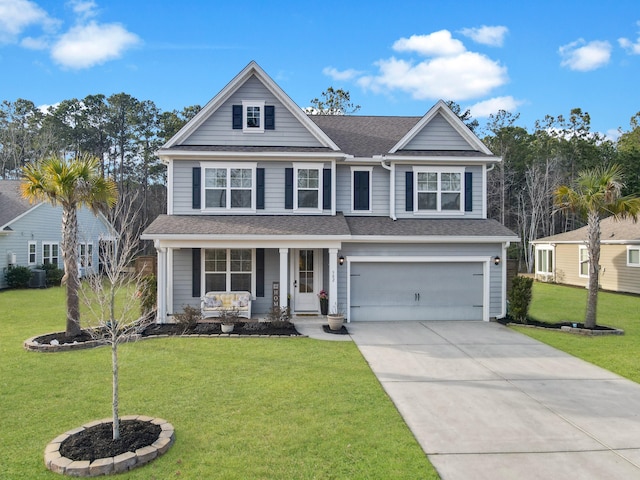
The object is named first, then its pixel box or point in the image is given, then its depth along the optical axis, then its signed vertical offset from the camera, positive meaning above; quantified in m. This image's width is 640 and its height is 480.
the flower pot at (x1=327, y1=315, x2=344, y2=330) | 12.52 -2.12
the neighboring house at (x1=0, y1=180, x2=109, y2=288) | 22.78 +0.86
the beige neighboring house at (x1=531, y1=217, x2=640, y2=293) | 22.30 -0.54
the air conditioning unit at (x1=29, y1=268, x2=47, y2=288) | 23.17 -1.70
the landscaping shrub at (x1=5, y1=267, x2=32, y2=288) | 22.42 -1.51
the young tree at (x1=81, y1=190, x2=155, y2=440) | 5.39 -0.65
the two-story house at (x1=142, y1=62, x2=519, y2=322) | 14.23 +1.10
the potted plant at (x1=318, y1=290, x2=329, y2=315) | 14.56 -1.85
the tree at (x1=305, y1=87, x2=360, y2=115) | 37.34 +12.37
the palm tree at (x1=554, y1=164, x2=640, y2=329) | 12.73 +1.32
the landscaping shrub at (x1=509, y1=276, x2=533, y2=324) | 13.99 -1.57
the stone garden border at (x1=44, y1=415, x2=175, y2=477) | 4.73 -2.36
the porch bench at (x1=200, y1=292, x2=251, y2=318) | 13.57 -1.75
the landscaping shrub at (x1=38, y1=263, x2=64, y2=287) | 24.52 -1.51
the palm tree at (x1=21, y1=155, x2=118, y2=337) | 11.02 +1.41
